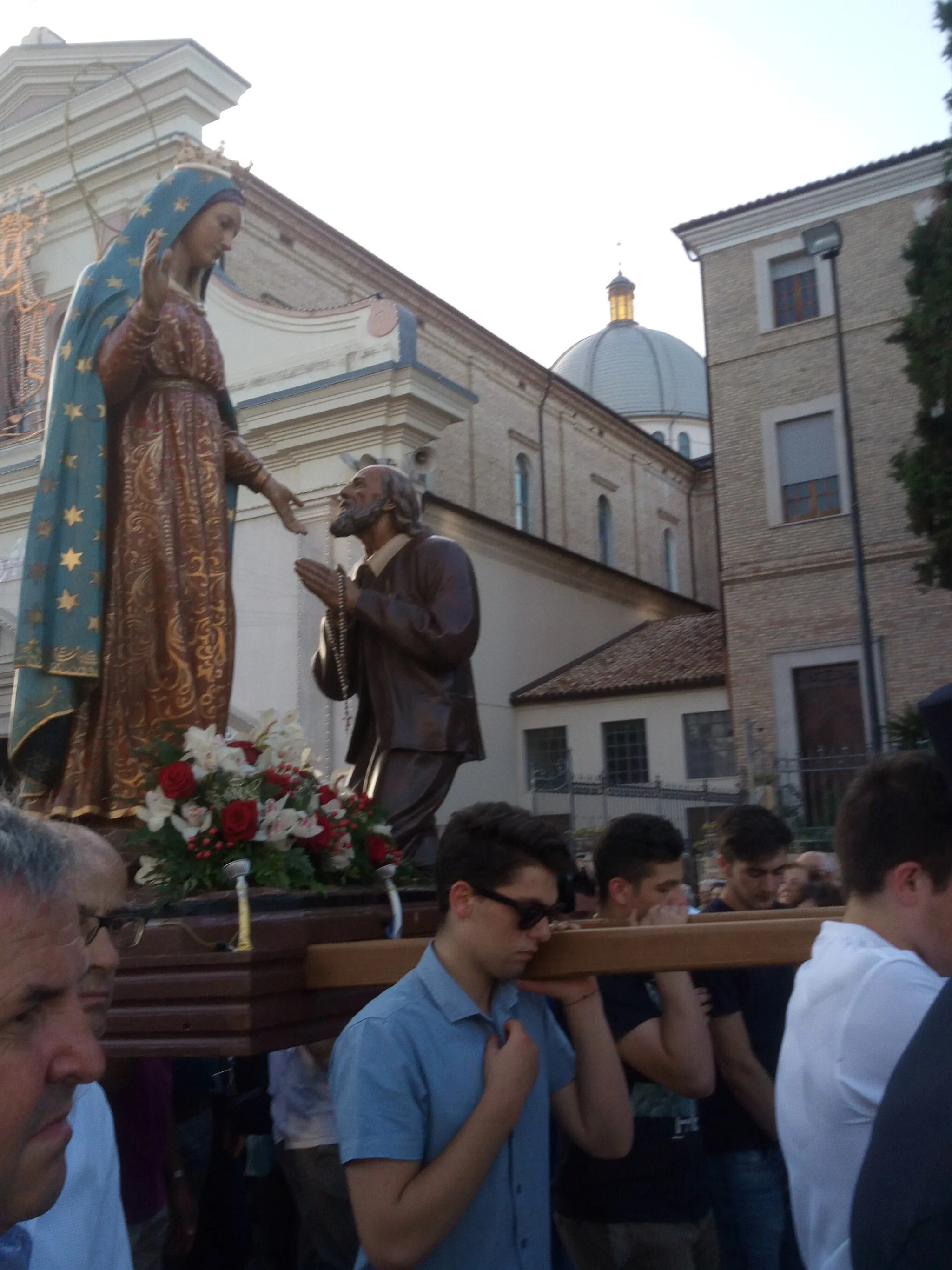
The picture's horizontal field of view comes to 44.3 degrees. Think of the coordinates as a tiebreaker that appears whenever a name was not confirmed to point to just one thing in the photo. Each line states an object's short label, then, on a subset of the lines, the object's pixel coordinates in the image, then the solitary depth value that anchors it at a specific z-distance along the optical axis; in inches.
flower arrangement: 129.0
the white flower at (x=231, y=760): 136.2
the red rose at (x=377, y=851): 144.8
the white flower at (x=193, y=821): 129.4
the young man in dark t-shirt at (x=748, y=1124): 133.3
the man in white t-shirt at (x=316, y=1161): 133.3
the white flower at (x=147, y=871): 130.0
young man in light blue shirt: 81.3
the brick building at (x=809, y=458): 772.6
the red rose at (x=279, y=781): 138.2
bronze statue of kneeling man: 162.9
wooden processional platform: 95.0
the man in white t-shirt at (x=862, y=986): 74.9
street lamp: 599.5
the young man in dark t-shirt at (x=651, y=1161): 108.8
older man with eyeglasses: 70.9
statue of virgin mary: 159.0
